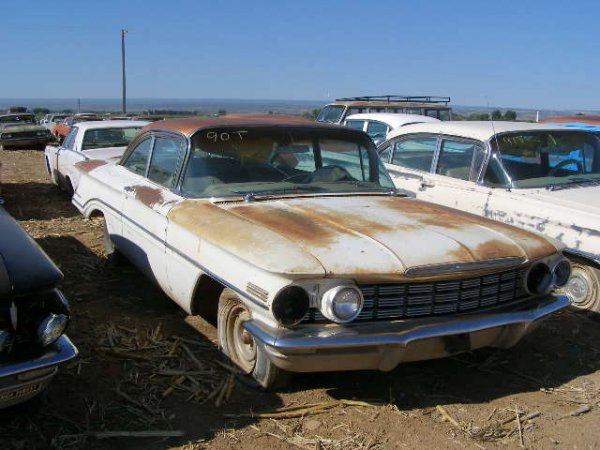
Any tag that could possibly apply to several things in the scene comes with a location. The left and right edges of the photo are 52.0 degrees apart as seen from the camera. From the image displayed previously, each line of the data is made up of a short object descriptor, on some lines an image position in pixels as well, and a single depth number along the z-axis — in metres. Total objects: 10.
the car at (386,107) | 13.13
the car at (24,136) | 20.08
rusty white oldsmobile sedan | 3.04
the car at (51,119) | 30.11
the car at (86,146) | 9.12
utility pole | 37.41
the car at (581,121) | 9.34
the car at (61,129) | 21.19
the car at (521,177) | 4.99
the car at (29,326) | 2.68
